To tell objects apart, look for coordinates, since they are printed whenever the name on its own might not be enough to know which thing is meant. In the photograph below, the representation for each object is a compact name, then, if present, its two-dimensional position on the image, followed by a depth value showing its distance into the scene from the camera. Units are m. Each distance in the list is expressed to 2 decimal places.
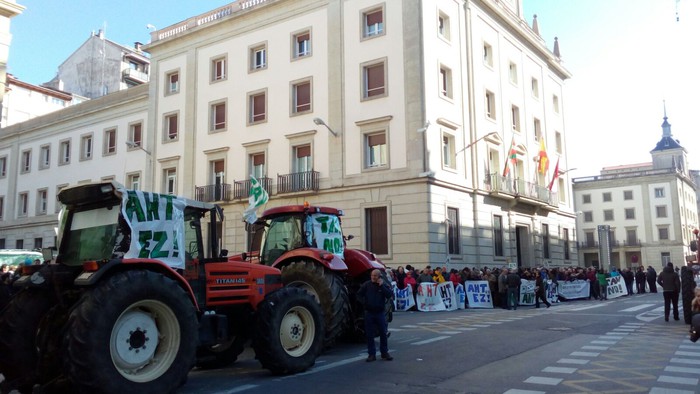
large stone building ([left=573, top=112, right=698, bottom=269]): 69.19
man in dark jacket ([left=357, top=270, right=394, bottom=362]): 9.43
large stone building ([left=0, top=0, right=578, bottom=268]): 25.30
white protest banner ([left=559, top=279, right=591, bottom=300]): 26.31
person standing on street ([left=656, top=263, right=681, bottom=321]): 15.09
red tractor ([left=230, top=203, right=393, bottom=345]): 9.99
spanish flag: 33.88
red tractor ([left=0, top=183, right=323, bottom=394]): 5.92
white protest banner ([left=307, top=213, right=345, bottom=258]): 11.37
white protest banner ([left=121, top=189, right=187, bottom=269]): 6.81
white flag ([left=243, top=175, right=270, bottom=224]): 10.09
